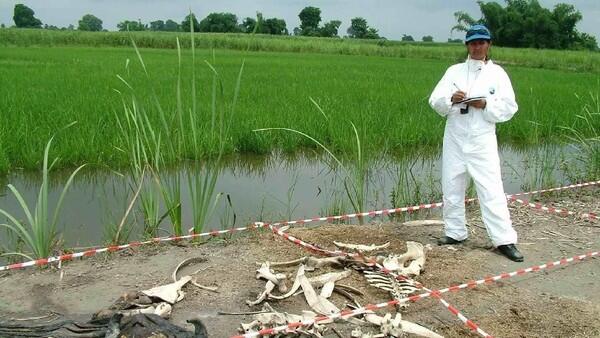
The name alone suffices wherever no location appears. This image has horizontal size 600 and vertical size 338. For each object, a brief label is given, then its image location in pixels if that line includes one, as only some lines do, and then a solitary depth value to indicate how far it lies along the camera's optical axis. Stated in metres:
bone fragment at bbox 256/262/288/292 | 3.20
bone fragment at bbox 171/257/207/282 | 3.37
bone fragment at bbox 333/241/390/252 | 3.85
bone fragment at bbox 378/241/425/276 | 3.44
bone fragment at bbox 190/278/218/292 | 3.23
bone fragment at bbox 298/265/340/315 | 2.94
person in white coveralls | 3.71
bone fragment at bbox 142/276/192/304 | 3.00
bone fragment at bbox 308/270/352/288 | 3.27
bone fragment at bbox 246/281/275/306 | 3.04
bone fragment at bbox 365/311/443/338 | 2.72
